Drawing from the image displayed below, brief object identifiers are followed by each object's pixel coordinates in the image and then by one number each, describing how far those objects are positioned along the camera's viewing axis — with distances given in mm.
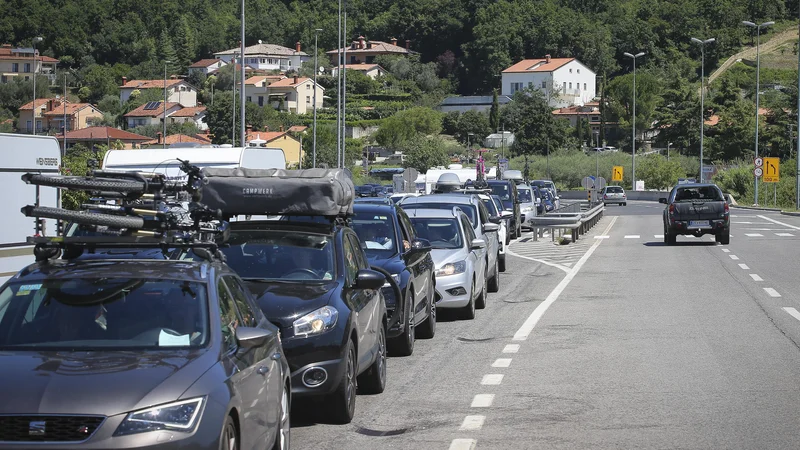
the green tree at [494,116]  171000
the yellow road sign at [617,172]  107256
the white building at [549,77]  194750
